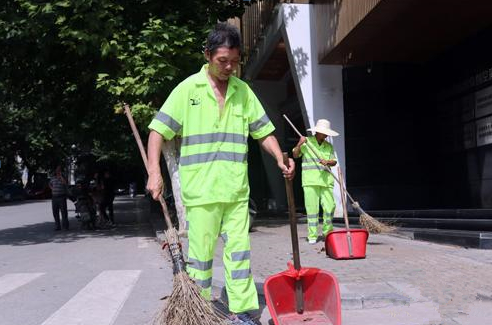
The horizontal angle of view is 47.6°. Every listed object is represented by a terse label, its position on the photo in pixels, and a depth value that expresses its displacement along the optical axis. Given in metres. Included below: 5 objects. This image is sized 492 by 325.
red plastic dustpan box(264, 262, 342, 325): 3.93
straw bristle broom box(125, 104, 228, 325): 3.55
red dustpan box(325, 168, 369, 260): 6.88
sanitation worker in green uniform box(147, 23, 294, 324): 3.78
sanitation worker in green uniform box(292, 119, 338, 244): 8.33
